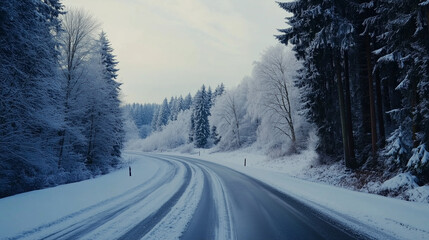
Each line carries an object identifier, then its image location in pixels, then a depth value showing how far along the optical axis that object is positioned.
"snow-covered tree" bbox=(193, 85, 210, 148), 57.12
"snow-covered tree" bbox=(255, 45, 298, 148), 27.08
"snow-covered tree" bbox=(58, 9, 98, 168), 17.95
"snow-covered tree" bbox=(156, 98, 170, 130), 97.62
